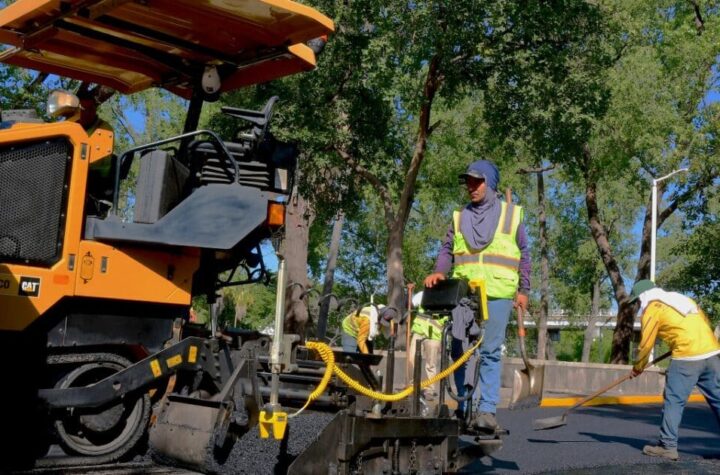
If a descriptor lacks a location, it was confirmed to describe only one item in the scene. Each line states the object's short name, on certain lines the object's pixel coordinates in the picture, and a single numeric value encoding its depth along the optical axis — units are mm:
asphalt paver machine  4855
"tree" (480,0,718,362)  17781
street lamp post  25466
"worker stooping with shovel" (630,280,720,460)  8203
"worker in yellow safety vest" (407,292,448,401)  11852
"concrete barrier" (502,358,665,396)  17625
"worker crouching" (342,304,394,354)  12812
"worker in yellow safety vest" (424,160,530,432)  6000
